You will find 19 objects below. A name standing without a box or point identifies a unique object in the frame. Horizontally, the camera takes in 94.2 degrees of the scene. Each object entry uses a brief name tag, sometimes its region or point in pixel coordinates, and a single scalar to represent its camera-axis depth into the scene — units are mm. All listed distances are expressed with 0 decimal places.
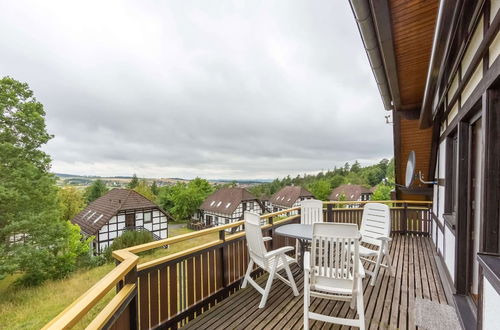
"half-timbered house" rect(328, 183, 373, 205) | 29689
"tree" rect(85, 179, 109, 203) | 32125
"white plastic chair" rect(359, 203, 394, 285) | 3014
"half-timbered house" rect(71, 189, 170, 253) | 15445
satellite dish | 4123
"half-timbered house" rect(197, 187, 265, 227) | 23195
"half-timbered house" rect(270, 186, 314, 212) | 28519
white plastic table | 3027
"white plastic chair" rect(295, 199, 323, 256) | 4254
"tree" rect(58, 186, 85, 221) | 20875
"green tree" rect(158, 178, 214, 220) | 29141
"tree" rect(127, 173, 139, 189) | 40638
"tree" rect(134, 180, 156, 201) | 32284
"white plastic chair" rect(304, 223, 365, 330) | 2025
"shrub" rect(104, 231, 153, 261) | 12766
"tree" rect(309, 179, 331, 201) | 34594
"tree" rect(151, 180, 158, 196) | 41322
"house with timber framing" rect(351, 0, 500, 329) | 1438
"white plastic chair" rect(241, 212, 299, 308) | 2533
